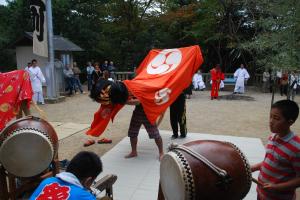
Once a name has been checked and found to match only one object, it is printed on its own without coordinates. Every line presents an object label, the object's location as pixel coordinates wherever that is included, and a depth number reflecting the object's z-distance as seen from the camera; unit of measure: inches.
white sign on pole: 404.8
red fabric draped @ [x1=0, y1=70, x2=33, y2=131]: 205.6
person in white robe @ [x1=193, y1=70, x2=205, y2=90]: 613.9
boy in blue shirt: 76.4
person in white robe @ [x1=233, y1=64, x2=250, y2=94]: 564.4
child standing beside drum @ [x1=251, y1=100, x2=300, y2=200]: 83.4
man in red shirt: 494.9
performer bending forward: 194.9
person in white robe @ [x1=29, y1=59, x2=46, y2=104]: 408.8
